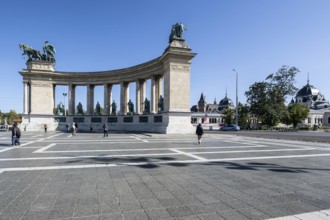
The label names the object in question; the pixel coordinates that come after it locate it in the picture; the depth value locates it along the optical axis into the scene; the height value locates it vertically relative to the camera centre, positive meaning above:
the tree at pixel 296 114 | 78.31 +0.79
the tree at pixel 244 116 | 69.50 -0.02
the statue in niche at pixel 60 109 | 46.19 +1.33
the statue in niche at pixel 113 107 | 45.25 +1.67
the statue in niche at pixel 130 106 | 42.28 +1.85
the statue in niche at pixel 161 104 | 34.38 +1.86
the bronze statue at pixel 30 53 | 42.75 +12.48
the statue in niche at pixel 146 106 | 38.36 +1.70
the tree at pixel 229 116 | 91.94 -0.06
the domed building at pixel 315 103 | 119.34 +7.99
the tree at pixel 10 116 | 129.12 -0.66
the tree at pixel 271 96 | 62.78 +6.23
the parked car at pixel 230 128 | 54.68 -3.12
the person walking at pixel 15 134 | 16.02 -1.42
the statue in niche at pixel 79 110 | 46.20 +1.13
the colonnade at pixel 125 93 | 31.42 +4.10
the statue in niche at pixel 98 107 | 47.16 +1.83
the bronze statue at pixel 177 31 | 33.09 +13.02
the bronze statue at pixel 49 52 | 44.70 +13.31
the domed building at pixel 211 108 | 103.94 +5.28
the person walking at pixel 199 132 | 18.14 -1.36
